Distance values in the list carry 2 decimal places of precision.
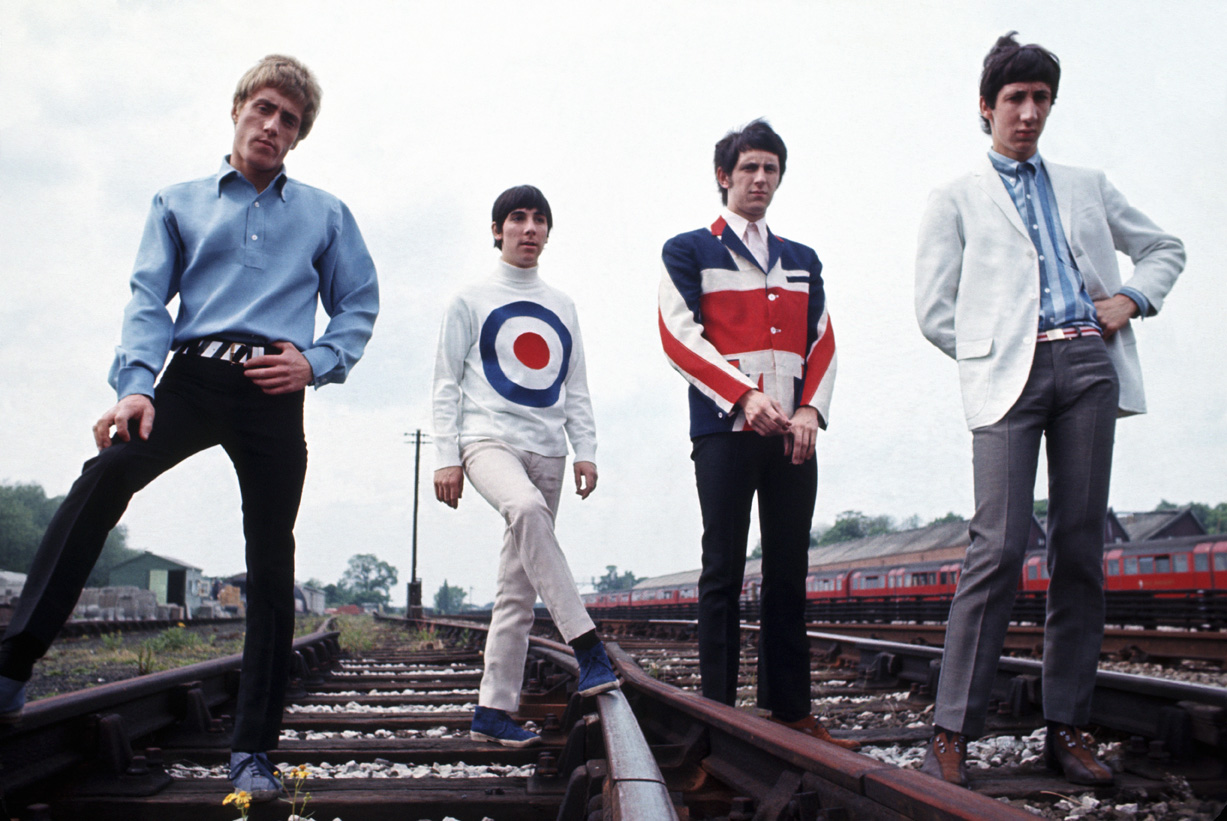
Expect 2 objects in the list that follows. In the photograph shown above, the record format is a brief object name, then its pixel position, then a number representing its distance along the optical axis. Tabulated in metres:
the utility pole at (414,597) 26.20
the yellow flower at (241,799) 1.91
